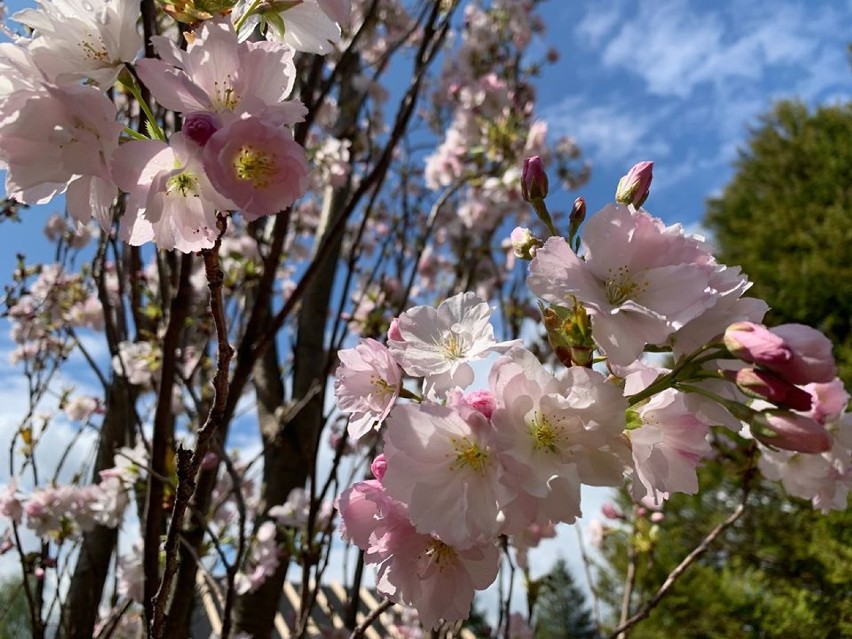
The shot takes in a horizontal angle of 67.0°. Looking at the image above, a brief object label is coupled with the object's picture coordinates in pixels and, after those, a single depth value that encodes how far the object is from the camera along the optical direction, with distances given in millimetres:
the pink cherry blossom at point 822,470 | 242
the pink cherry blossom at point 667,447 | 190
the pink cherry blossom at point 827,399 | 190
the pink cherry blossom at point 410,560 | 186
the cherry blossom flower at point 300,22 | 205
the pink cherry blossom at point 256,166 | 152
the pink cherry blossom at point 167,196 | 164
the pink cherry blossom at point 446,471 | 168
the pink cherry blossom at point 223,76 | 164
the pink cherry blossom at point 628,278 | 172
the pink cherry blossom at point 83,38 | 171
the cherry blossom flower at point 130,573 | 500
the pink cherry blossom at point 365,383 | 207
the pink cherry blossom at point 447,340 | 196
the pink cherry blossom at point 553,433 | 164
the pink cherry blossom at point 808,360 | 153
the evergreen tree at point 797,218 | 5273
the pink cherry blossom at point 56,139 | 159
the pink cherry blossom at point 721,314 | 179
